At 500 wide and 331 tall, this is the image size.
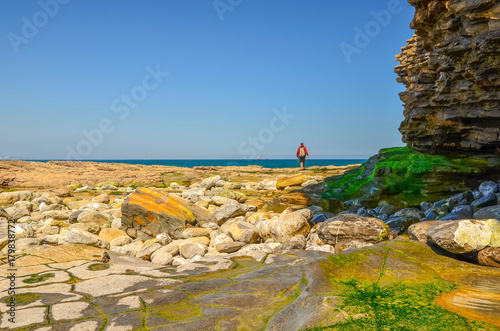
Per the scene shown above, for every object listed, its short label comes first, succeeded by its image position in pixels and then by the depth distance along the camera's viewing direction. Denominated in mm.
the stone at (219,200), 13625
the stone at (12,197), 14673
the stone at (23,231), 8594
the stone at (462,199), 8977
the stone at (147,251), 7793
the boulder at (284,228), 8430
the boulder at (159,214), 9727
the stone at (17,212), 11991
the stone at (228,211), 11171
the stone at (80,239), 7426
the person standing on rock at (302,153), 26108
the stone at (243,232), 8664
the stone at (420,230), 5791
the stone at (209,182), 18692
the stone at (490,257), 4266
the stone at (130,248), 8116
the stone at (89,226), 9711
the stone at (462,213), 7234
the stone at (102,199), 14617
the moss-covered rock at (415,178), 10719
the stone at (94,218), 10453
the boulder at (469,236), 4426
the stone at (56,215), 11641
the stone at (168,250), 7617
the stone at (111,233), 9520
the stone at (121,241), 8953
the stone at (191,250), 7645
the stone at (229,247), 7812
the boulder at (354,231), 7066
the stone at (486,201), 8023
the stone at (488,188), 9005
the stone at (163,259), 7262
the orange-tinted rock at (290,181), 17719
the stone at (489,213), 5891
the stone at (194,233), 9367
